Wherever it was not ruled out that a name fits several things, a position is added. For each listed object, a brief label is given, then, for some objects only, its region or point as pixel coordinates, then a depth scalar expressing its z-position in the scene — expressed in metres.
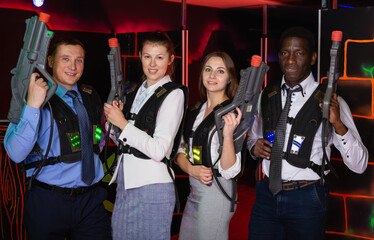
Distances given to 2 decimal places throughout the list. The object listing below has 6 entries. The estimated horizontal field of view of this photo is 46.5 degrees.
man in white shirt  2.20
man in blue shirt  2.16
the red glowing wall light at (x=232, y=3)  5.00
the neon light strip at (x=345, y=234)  2.89
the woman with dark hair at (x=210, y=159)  2.27
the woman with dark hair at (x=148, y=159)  2.16
